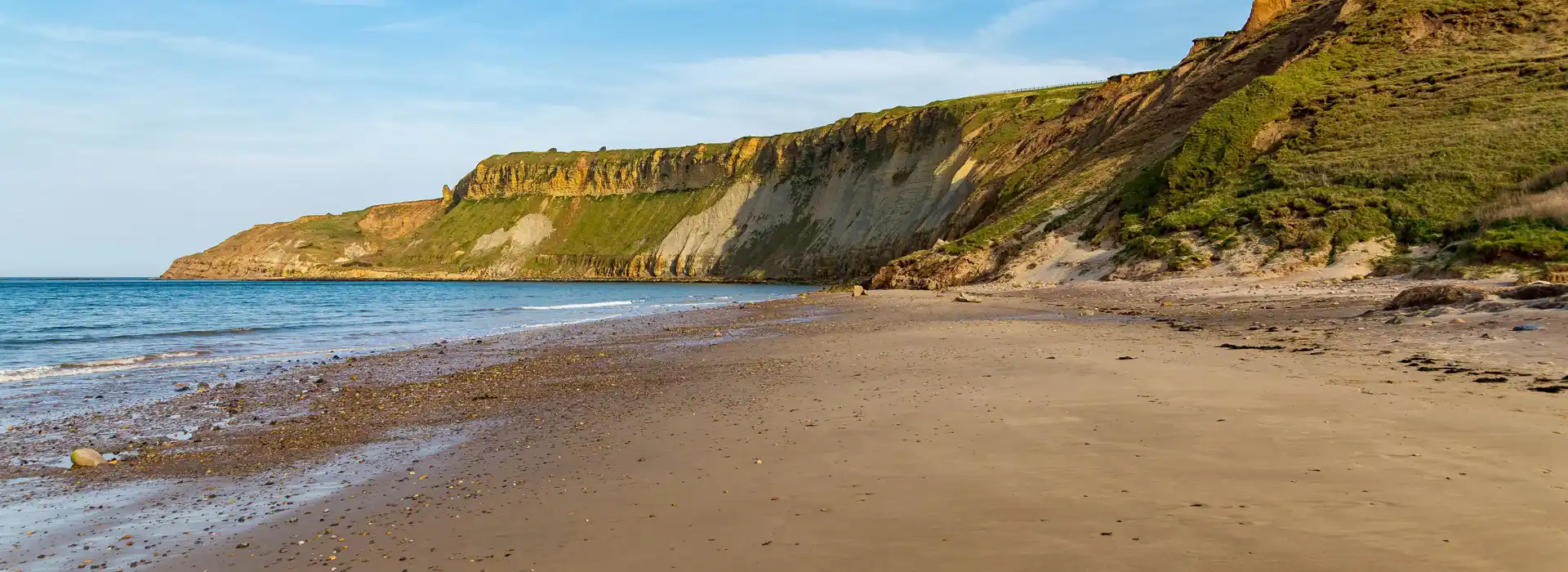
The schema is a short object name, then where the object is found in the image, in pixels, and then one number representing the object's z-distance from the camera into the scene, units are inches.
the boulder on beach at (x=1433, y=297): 506.0
